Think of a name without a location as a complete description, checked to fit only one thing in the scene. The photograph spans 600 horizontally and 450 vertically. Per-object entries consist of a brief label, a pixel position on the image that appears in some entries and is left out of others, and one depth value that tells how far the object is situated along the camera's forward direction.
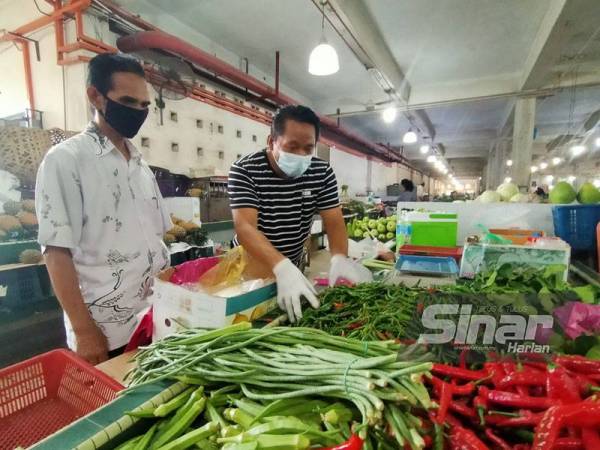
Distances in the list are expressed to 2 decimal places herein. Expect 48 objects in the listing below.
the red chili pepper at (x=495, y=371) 0.77
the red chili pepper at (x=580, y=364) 0.81
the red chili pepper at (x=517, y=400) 0.69
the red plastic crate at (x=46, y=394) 0.88
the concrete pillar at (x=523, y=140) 7.39
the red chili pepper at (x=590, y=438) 0.59
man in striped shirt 1.77
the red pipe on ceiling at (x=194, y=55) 3.71
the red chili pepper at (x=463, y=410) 0.70
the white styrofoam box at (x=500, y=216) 2.93
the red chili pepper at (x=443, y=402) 0.65
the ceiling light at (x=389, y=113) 6.91
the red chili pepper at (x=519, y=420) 0.65
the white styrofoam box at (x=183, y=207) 4.14
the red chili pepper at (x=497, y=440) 0.63
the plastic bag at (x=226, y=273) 1.34
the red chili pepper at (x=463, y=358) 0.85
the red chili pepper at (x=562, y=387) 0.70
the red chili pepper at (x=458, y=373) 0.79
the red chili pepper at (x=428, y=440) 0.62
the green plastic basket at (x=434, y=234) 2.68
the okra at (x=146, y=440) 0.67
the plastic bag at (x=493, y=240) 2.09
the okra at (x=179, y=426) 0.69
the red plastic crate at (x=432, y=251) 2.42
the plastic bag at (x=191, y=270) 1.33
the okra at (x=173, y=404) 0.72
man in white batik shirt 1.35
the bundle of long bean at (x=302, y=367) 0.63
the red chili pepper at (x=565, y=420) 0.61
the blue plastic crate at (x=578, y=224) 2.44
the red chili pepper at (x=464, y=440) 0.61
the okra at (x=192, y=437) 0.66
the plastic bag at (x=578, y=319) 0.97
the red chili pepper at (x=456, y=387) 0.73
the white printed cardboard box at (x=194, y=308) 1.02
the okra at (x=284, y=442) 0.59
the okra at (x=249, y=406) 0.70
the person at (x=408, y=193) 9.52
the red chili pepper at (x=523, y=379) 0.75
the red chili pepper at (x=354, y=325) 1.07
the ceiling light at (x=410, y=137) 8.55
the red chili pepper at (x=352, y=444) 0.57
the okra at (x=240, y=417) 0.68
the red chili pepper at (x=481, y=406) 0.69
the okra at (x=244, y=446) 0.58
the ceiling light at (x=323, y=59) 3.79
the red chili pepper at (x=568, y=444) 0.60
